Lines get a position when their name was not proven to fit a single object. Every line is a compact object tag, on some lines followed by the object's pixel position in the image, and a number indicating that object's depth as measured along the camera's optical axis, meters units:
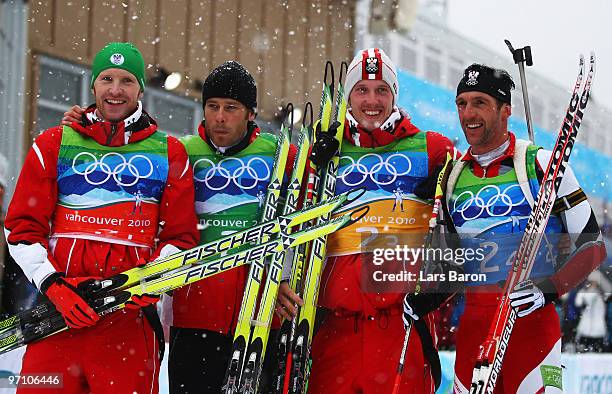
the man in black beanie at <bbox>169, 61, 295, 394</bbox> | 6.01
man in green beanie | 5.21
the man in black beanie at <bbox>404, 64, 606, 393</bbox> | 5.42
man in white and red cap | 5.64
